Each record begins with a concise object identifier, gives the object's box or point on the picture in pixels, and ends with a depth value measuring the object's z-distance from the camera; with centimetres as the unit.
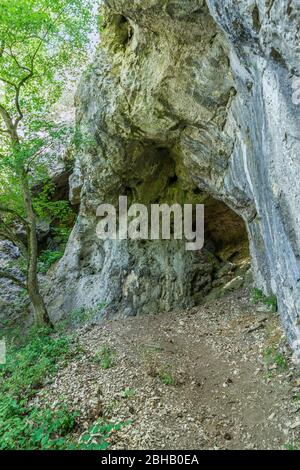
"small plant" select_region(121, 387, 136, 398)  630
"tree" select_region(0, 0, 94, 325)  1003
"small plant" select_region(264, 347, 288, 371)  605
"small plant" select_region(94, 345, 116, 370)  758
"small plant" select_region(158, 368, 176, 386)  667
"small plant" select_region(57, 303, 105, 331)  1159
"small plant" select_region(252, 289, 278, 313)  841
